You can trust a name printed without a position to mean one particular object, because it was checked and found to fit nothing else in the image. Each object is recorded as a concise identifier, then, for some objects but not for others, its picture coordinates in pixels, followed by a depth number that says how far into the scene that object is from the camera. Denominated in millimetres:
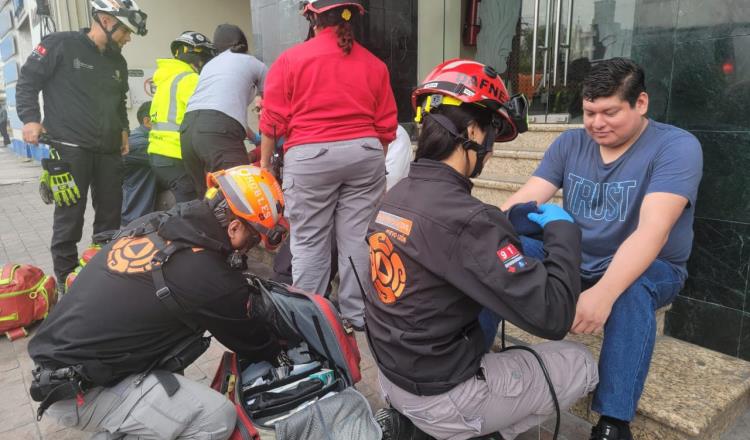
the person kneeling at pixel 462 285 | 1537
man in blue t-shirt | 1850
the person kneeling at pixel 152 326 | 1984
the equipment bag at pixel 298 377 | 2055
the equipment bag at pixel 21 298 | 3514
